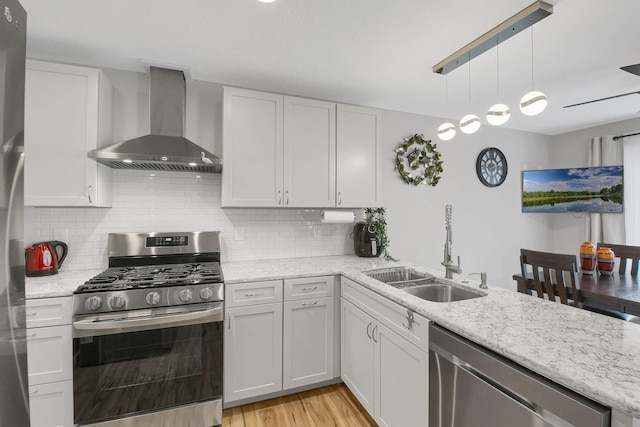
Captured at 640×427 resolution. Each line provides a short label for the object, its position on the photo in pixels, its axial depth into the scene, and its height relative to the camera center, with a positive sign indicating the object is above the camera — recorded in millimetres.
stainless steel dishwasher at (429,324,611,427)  847 -625
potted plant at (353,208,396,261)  2924 -225
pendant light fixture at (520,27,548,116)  1642 +643
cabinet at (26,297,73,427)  1662 -845
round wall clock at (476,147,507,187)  3783 +647
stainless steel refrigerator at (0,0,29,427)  678 -17
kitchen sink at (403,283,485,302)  1866 -501
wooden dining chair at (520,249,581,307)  2176 -462
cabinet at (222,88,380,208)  2391 +559
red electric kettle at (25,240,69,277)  1959 -305
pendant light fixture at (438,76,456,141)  2176 +634
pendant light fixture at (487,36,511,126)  1805 +633
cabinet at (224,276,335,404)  2070 -899
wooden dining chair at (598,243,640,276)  2744 -371
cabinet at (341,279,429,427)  1455 -848
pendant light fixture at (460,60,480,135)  2012 +639
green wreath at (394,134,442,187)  3328 +639
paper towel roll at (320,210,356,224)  2775 -15
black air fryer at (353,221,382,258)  2922 -266
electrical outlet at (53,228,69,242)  2219 -147
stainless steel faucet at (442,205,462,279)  1954 -287
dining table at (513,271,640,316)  1944 -541
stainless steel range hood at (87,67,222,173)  2016 +508
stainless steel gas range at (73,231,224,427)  1716 -835
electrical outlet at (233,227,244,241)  2691 -165
